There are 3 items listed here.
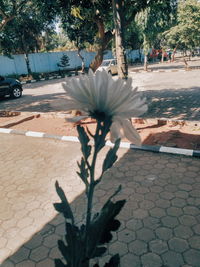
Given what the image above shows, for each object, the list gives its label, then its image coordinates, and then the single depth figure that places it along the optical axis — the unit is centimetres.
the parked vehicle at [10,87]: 1497
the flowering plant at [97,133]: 119
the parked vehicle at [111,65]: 2503
